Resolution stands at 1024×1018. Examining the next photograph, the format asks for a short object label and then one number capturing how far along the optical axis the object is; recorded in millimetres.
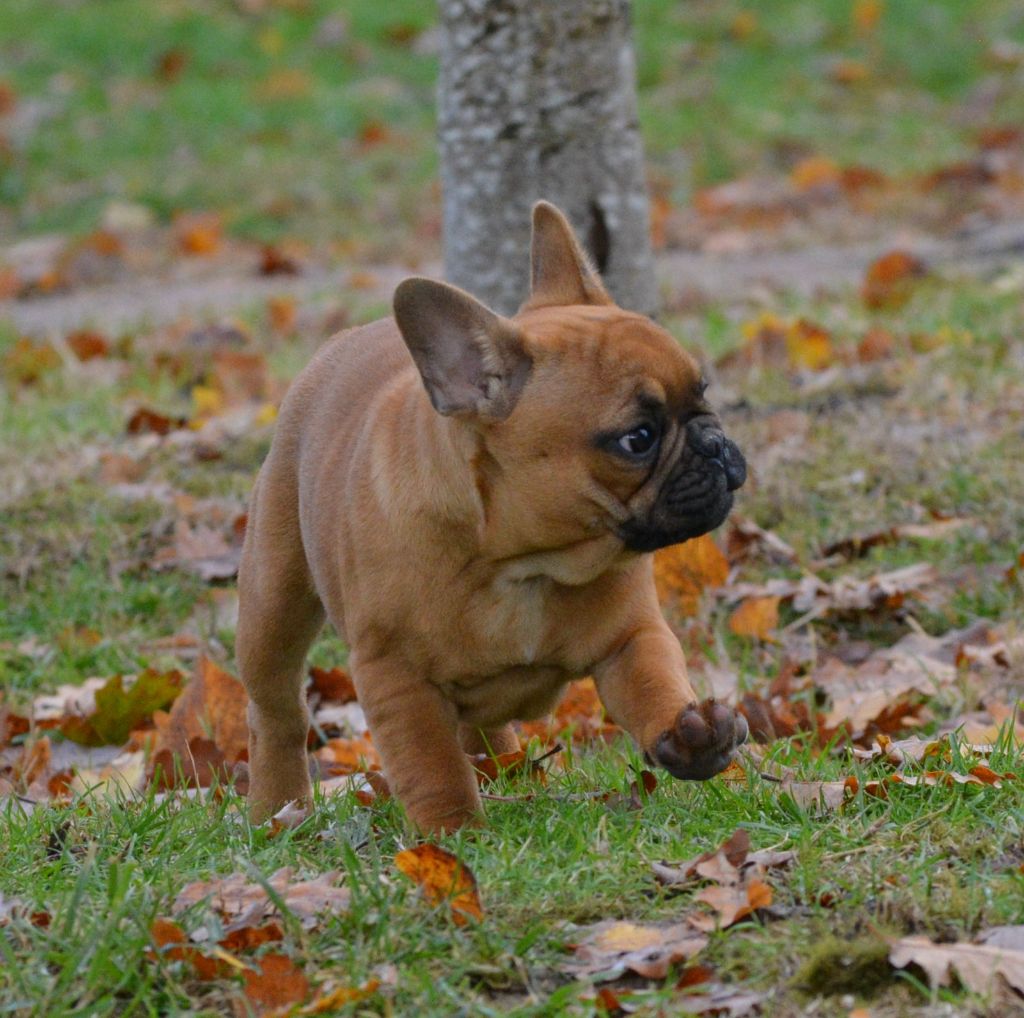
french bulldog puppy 7406
